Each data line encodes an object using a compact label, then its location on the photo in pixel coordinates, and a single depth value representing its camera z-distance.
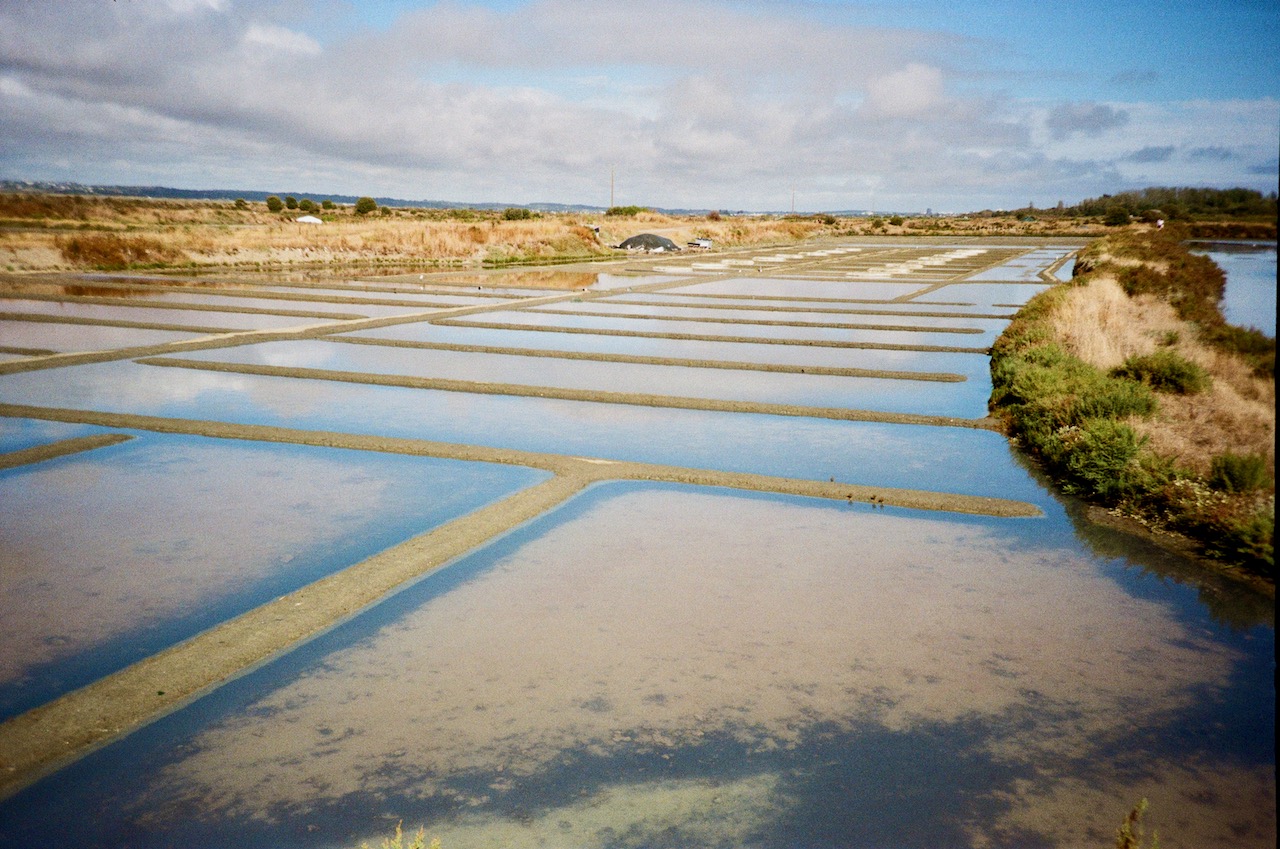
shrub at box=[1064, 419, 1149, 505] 7.48
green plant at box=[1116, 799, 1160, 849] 2.73
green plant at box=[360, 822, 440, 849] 2.63
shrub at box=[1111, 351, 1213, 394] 10.45
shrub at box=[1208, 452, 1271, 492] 6.10
